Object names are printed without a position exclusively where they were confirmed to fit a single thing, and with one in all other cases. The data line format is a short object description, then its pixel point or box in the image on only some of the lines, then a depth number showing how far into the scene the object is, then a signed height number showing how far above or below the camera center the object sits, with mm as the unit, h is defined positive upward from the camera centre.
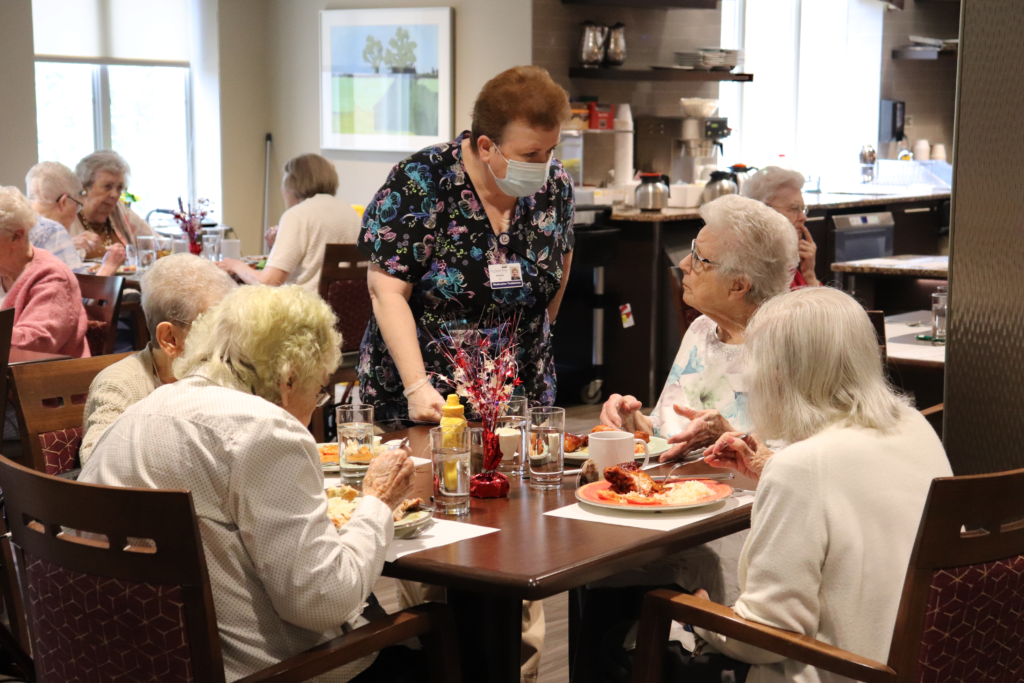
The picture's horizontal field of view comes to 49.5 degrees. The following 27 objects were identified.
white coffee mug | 2250 -502
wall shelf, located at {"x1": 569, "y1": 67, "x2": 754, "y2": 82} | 6949 +798
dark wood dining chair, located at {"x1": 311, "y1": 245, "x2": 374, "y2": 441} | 4691 -406
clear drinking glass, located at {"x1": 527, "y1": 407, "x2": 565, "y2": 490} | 2191 -493
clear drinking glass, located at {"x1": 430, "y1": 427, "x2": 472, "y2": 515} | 2010 -503
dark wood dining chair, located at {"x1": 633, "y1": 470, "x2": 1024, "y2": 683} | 1584 -580
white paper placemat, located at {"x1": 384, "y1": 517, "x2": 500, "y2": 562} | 1805 -566
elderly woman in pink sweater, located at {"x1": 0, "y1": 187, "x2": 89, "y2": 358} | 3713 -322
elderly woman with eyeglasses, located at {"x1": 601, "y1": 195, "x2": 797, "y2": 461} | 2617 -202
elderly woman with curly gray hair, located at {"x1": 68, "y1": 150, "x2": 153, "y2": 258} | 5816 -47
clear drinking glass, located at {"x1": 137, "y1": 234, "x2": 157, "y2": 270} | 5508 -268
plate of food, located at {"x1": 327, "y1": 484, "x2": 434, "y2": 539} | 1869 -539
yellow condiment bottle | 2139 -432
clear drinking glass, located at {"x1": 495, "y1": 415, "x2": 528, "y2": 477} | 2287 -498
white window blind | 7668 +1193
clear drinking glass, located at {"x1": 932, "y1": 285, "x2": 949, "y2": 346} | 3766 -393
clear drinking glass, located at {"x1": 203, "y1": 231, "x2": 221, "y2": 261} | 5625 -256
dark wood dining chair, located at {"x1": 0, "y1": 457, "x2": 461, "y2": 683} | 1497 -543
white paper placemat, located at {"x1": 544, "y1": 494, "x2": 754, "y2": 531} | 1935 -559
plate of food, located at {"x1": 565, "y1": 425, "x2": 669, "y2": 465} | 2385 -540
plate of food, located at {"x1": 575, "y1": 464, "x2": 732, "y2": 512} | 2002 -539
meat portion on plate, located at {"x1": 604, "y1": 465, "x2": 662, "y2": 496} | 2075 -525
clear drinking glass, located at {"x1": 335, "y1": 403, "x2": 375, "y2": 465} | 2227 -484
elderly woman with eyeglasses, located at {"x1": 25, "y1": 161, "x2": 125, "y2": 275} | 5066 -80
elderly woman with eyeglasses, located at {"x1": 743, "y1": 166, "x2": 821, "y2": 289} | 4090 +26
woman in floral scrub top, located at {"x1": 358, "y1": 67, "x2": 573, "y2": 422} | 2715 -99
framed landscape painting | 7379 +817
